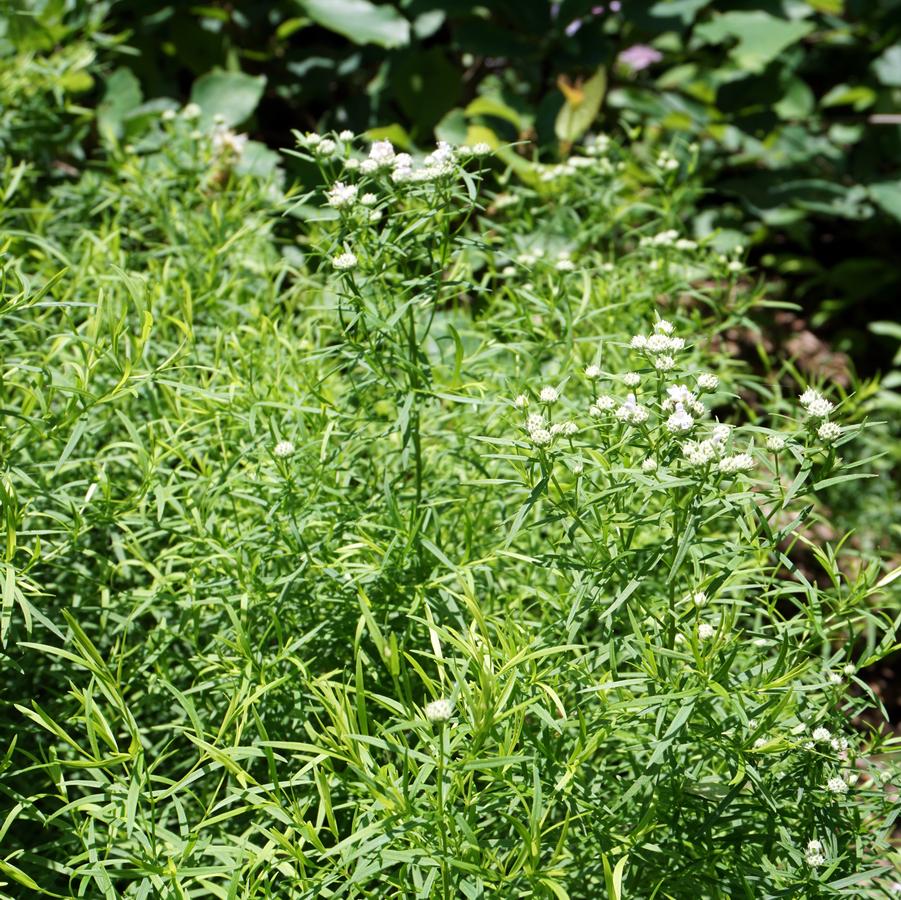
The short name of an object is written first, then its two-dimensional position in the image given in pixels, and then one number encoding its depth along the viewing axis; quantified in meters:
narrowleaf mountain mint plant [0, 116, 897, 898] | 0.84
